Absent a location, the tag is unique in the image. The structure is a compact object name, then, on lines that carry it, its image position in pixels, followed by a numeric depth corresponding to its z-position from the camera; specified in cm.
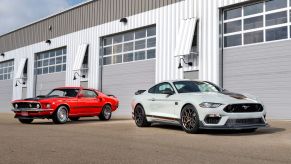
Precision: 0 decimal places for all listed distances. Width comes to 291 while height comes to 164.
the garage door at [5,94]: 3500
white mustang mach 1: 891
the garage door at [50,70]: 2906
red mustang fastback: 1358
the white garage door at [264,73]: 1497
